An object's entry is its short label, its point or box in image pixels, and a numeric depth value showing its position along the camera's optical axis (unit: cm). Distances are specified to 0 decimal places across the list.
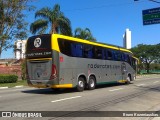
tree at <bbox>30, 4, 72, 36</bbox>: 4375
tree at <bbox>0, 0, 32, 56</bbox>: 3816
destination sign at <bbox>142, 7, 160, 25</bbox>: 2737
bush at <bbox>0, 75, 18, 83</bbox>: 3788
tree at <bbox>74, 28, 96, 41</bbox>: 5478
